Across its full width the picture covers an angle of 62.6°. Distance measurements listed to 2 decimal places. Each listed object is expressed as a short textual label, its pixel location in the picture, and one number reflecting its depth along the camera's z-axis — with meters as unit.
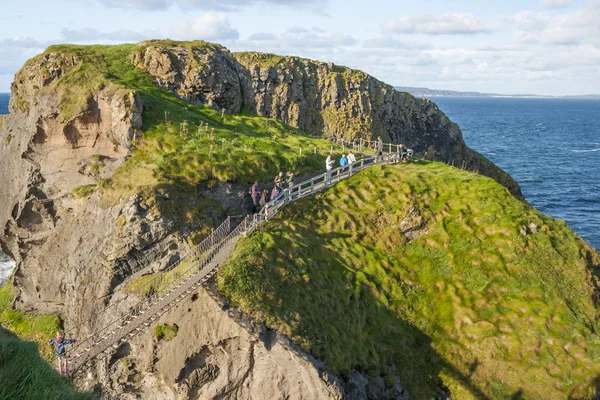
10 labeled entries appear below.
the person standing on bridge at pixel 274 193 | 30.11
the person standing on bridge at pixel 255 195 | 30.76
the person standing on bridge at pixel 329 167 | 34.19
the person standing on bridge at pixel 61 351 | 19.62
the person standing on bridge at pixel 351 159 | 35.88
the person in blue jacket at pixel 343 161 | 36.41
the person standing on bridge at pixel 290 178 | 32.43
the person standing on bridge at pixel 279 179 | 32.22
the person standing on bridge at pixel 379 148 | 39.16
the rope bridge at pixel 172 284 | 21.56
